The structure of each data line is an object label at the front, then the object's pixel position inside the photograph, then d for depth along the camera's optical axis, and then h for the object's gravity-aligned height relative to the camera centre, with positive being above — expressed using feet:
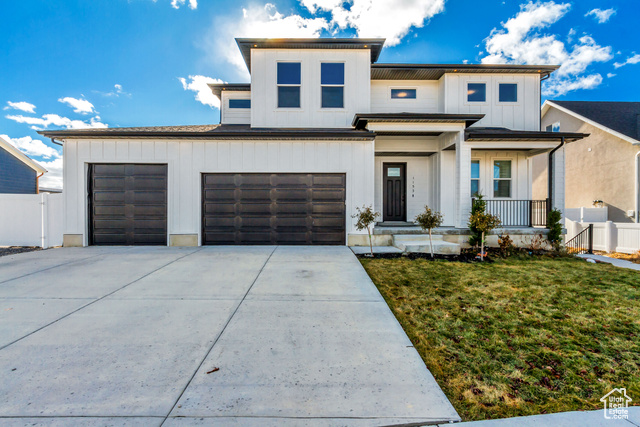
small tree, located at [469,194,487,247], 25.11 -1.64
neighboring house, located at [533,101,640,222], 38.09 +8.39
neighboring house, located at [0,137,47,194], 50.54 +7.56
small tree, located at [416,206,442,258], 23.26 -1.10
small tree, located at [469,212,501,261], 23.26 -1.22
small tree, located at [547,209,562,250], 26.21 -1.94
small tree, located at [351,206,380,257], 24.26 -0.97
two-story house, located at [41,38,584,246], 26.78 +3.00
